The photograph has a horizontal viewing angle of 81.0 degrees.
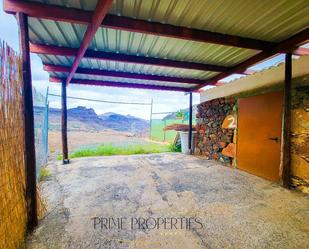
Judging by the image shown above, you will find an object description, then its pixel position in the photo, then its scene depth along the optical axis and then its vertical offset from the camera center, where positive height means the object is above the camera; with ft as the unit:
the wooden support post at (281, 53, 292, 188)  10.68 -0.32
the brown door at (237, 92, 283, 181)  12.04 -0.97
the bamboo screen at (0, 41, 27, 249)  5.00 -1.17
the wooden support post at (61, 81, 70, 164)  17.22 -0.31
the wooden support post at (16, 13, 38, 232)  6.62 -0.31
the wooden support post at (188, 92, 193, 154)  22.73 -0.91
